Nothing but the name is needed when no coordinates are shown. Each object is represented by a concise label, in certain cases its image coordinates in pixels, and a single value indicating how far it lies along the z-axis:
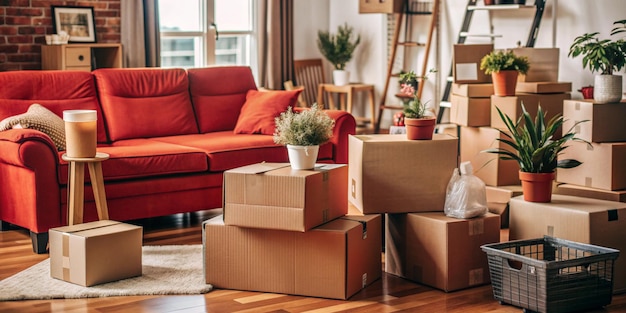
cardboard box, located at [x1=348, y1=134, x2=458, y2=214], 3.80
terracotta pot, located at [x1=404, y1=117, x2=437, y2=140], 3.84
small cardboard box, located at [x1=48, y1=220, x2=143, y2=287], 3.69
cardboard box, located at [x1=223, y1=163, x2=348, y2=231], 3.47
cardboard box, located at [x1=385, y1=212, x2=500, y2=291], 3.65
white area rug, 3.61
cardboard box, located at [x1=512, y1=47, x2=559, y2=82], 5.27
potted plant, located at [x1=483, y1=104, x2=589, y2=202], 3.72
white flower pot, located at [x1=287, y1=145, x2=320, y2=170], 3.60
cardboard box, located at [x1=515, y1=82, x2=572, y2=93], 5.13
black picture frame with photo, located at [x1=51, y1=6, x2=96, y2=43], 6.27
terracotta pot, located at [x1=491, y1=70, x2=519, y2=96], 5.04
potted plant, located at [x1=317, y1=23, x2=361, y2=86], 7.96
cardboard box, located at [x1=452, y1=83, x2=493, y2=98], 5.22
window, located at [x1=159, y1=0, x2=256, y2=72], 7.29
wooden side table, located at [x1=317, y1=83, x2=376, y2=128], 7.90
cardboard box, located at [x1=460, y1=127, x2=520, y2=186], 4.95
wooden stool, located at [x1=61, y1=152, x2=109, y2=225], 4.08
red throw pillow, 5.43
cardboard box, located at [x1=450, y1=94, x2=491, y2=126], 5.21
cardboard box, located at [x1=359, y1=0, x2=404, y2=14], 7.58
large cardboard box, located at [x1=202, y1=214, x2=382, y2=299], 3.56
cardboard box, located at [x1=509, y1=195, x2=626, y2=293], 3.58
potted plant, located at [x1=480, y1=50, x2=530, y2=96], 5.05
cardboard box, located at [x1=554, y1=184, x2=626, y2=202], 4.03
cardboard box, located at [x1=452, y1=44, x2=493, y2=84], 5.45
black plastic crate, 3.31
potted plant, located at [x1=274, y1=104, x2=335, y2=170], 3.61
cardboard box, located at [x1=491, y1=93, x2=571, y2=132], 5.05
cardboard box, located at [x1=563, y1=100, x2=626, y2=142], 4.12
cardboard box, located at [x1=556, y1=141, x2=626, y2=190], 4.06
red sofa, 4.32
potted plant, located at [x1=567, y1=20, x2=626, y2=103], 4.18
